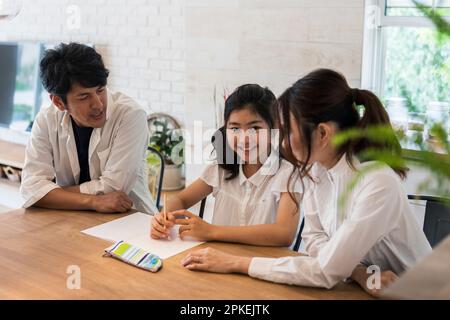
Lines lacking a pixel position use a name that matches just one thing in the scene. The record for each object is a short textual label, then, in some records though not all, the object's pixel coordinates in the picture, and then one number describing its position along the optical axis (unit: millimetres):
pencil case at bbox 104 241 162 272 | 1575
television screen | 4637
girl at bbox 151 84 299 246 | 1795
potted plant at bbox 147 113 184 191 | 3963
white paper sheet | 1732
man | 2166
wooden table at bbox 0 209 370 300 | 1423
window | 2895
